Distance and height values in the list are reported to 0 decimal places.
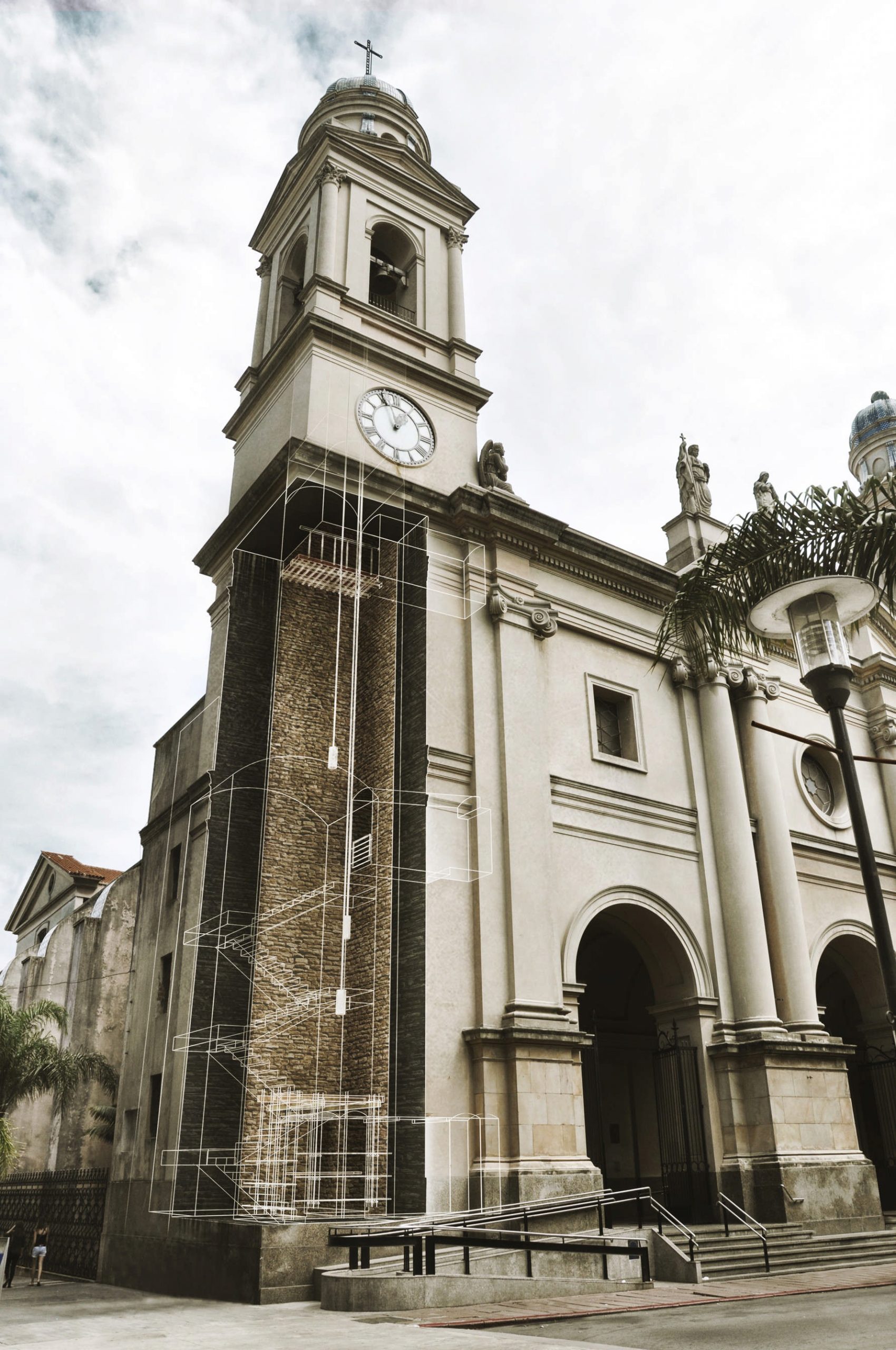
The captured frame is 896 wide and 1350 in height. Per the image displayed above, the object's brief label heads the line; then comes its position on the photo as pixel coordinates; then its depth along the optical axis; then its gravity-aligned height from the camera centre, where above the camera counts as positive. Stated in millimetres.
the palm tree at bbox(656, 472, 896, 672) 11078 +6375
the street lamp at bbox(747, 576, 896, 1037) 8383 +4297
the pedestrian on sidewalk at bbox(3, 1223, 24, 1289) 22359 -537
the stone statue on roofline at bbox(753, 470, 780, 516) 25734 +15390
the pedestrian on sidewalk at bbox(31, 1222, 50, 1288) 20094 -527
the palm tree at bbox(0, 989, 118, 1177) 24250 +3231
